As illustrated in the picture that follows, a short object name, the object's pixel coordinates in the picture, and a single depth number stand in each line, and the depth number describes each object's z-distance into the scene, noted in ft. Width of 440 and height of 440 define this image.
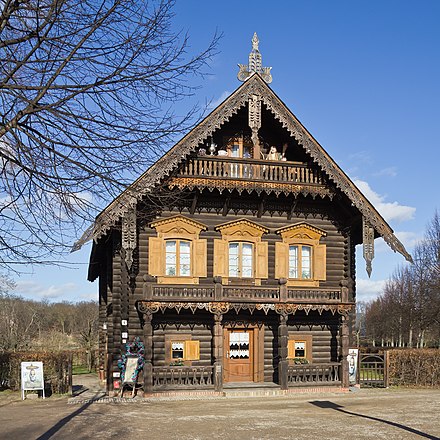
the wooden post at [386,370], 83.46
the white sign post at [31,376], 70.59
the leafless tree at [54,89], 26.45
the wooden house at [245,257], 73.10
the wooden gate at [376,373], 83.76
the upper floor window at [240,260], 78.95
